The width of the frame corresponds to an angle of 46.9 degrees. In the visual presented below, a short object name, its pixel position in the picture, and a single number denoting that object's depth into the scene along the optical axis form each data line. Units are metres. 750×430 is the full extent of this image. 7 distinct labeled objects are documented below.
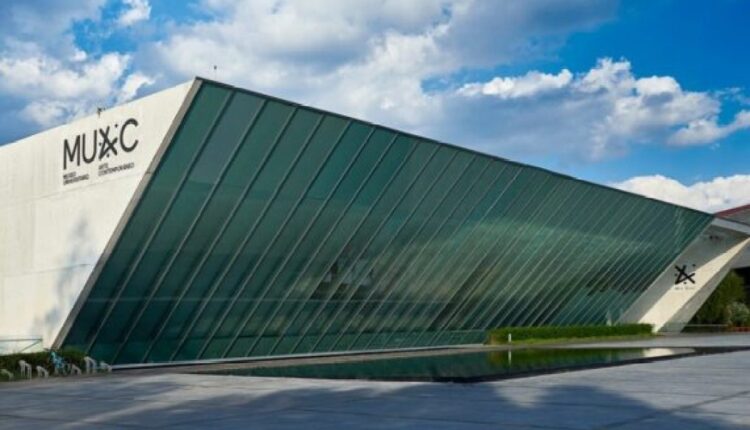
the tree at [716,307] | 61.00
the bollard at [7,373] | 21.77
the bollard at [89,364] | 23.45
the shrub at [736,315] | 60.91
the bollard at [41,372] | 22.28
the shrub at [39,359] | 22.14
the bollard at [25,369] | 22.05
